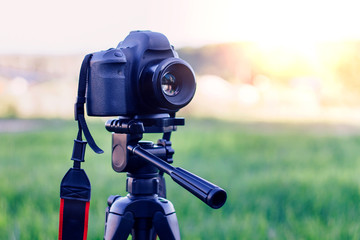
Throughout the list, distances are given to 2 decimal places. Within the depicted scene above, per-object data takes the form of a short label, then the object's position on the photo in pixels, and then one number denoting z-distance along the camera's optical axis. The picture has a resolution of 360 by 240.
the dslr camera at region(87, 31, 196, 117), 0.80
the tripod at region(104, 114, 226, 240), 0.82
